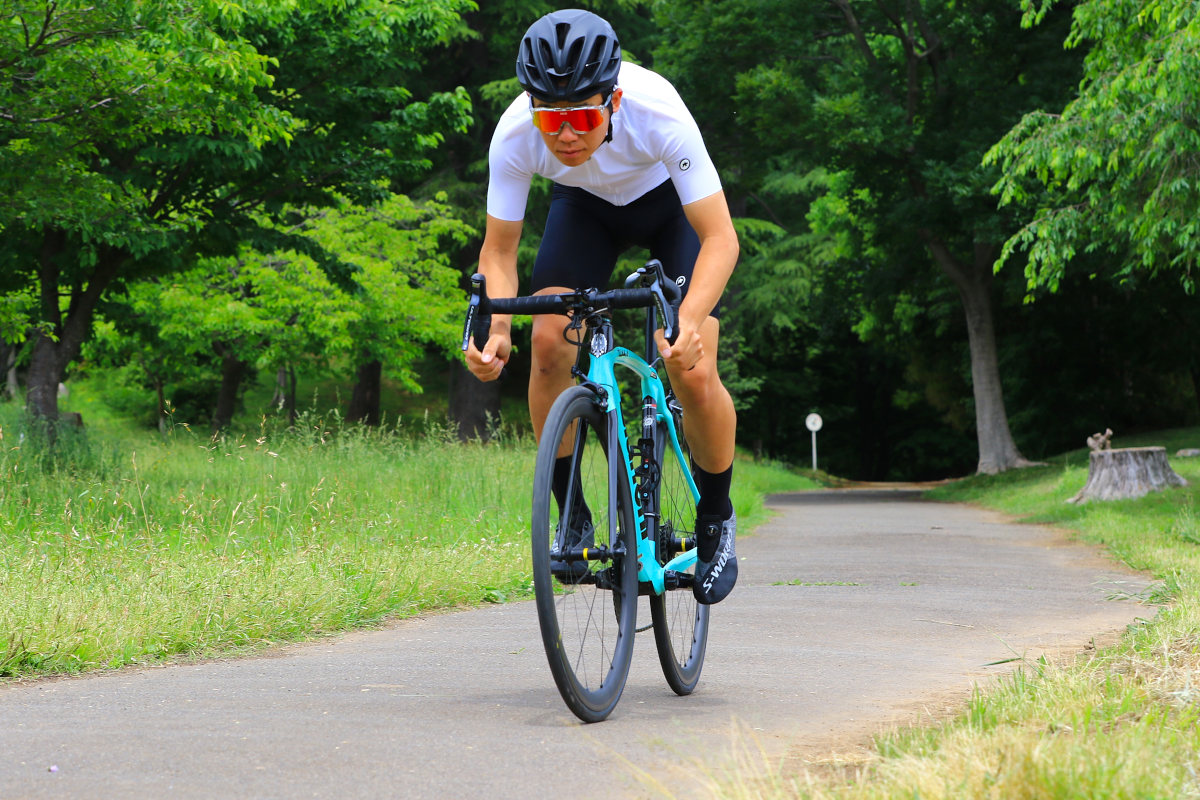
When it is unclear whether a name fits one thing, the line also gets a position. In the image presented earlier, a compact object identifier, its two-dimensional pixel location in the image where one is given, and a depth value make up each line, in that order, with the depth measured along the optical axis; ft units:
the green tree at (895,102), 77.56
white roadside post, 127.57
